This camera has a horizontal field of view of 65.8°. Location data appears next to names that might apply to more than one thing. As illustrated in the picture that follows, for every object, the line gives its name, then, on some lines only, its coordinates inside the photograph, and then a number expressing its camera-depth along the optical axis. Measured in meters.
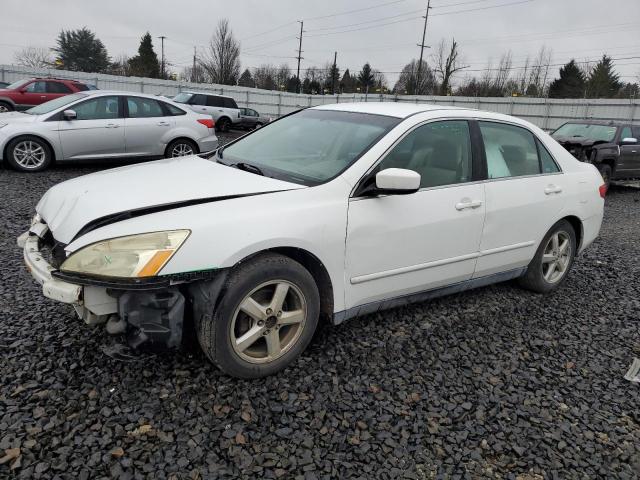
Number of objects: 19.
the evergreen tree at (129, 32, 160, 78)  63.72
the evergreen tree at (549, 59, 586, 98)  54.00
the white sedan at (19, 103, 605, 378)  2.46
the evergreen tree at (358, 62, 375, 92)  76.49
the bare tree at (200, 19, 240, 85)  50.56
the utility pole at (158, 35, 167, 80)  65.14
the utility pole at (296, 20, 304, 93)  63.03
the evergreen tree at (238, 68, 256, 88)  64.78
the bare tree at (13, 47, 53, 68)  61.08
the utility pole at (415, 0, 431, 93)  45.88
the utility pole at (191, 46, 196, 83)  66.62
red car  15.60
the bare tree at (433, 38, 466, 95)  50.22
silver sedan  8.41
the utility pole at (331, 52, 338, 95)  62.24
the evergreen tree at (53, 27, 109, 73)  64.56
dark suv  11.28
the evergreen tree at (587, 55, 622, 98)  50.75
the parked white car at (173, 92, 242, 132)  21.06
